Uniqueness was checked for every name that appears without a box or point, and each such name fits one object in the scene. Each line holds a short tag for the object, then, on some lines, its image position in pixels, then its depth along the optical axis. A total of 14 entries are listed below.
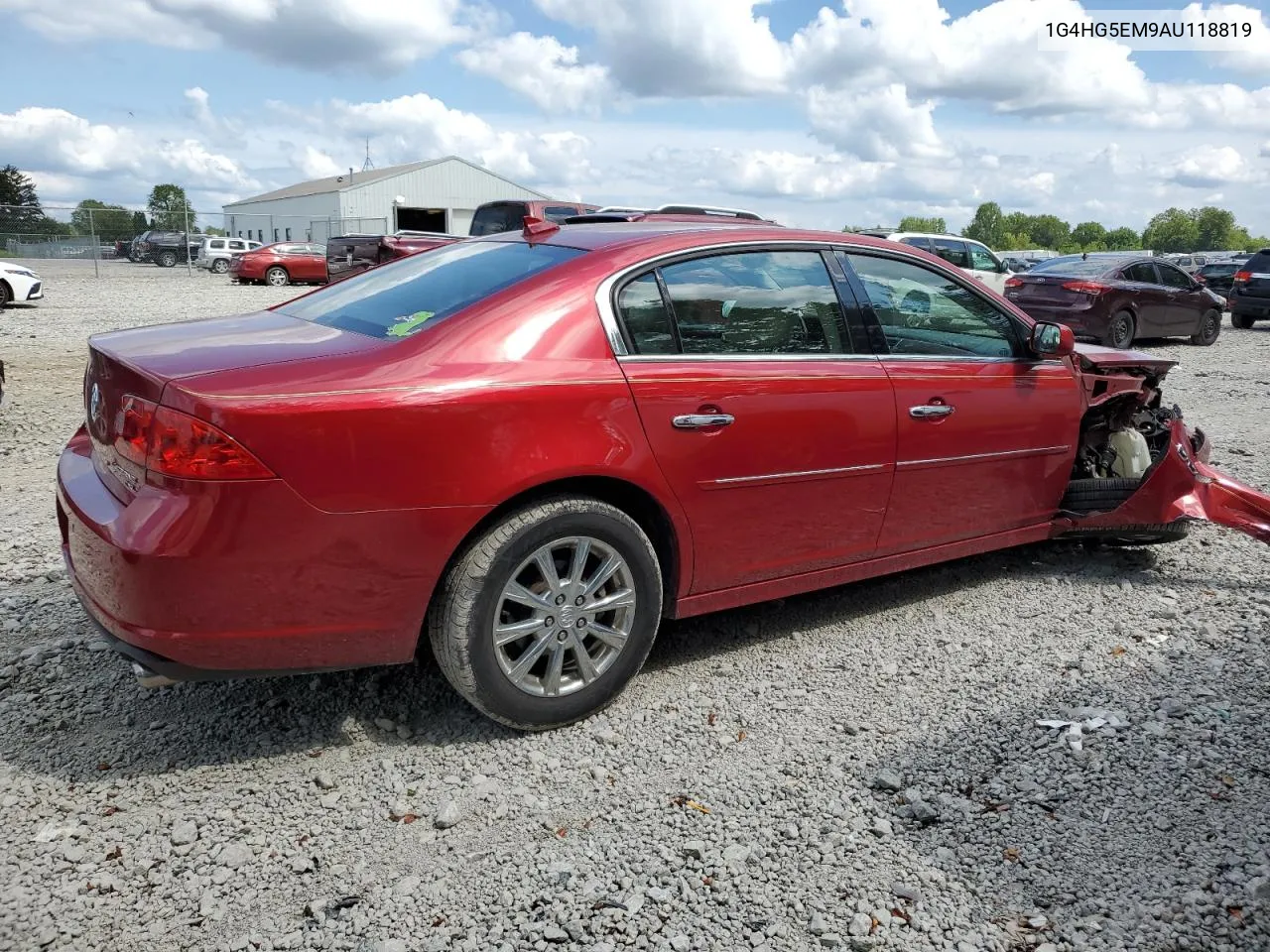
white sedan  17.23
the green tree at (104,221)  33.73
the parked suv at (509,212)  15.99
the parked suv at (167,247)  37.56
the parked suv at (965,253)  17.56
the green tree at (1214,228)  154.88
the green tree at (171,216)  36.94
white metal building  55.31
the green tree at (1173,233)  153.25
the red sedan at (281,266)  28.69
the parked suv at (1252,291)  19.34
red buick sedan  2.81
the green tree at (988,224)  169.88
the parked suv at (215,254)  38.72
